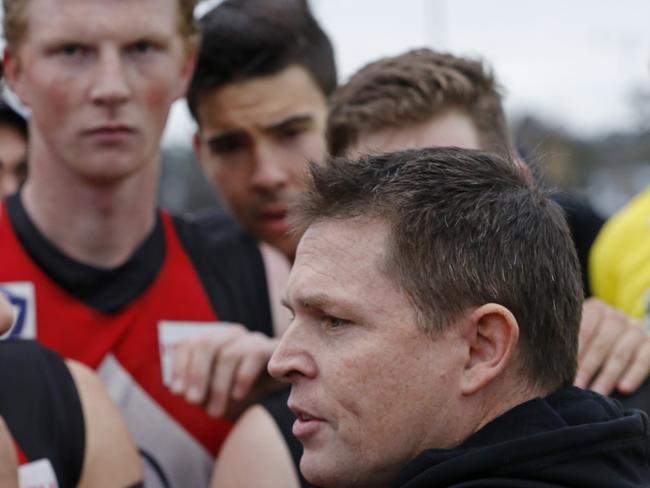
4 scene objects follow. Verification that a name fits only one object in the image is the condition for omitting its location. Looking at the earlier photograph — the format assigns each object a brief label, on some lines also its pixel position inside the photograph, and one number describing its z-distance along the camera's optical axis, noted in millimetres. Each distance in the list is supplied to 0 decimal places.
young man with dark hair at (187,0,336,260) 4168
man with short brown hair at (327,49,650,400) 3338
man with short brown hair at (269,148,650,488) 2027
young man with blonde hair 3562
